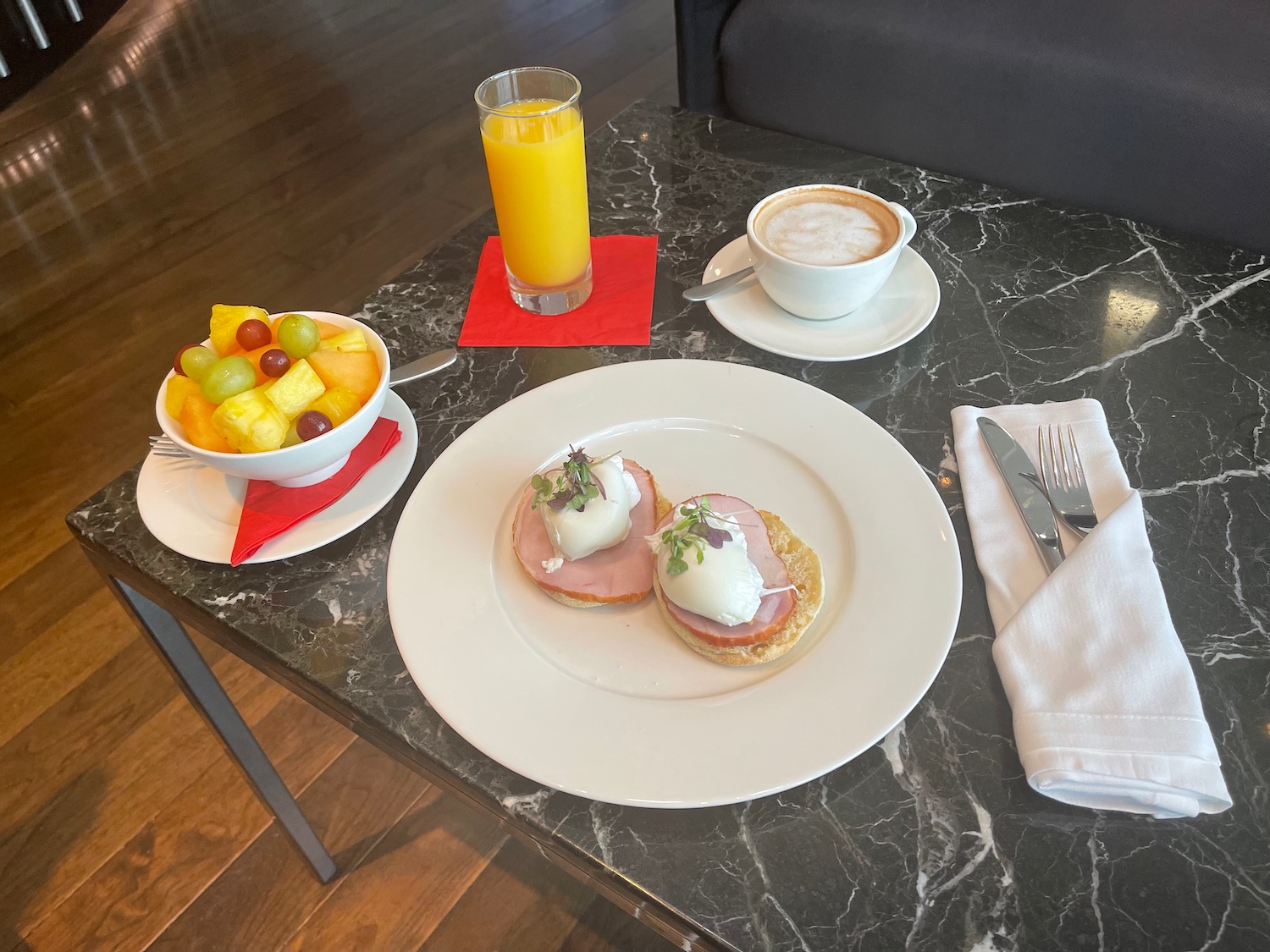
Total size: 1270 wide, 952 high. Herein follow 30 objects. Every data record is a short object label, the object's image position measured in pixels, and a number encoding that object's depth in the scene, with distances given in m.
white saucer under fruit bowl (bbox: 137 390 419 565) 0.82
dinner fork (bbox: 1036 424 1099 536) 0.79
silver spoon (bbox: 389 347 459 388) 0.96
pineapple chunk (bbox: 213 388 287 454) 0.76
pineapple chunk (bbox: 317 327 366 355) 0.85
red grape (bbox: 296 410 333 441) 0.78
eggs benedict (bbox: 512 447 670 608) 0.73
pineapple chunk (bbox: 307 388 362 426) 0.81
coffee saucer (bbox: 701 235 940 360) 0.98
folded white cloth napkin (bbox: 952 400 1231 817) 0.61
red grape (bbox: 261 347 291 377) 0.80
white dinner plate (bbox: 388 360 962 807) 0.64
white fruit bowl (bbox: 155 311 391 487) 0.77
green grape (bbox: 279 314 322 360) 0.82
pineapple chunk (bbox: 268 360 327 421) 0.79
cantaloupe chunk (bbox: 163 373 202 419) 0.80
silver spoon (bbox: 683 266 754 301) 1.03
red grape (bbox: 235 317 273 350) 0.83
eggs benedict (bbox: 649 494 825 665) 0.68
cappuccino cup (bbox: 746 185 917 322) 0.95
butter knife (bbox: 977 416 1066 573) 0.77
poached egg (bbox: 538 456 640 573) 0.73
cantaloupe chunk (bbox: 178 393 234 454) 0.78
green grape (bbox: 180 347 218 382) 0.79
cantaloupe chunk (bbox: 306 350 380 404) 0.83
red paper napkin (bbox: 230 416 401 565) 0.81
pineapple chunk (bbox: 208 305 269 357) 0.85
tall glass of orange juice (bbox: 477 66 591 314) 0.98
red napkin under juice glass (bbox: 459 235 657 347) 1.05
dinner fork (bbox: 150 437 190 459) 0.89
